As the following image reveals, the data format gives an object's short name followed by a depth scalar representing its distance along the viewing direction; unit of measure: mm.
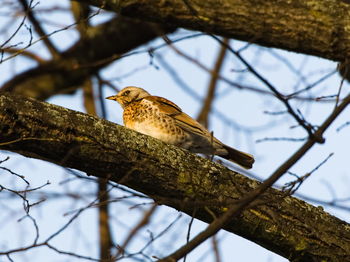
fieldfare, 11086
